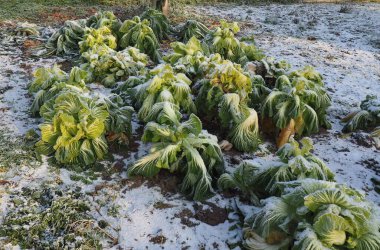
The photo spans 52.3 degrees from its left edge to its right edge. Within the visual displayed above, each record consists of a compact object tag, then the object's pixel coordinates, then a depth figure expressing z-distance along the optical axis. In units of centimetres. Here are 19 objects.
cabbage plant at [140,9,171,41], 738
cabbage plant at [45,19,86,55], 674
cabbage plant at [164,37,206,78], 485
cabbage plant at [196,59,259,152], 419
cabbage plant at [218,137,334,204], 323
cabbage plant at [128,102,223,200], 357
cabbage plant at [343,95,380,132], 473
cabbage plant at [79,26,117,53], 609
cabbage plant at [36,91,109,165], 379
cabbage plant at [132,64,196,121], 425
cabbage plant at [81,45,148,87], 555
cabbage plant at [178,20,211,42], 748
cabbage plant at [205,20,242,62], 591
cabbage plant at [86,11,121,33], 684
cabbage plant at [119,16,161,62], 651
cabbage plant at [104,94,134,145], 410
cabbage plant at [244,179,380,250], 258
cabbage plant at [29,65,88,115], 444
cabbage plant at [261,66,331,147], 429
